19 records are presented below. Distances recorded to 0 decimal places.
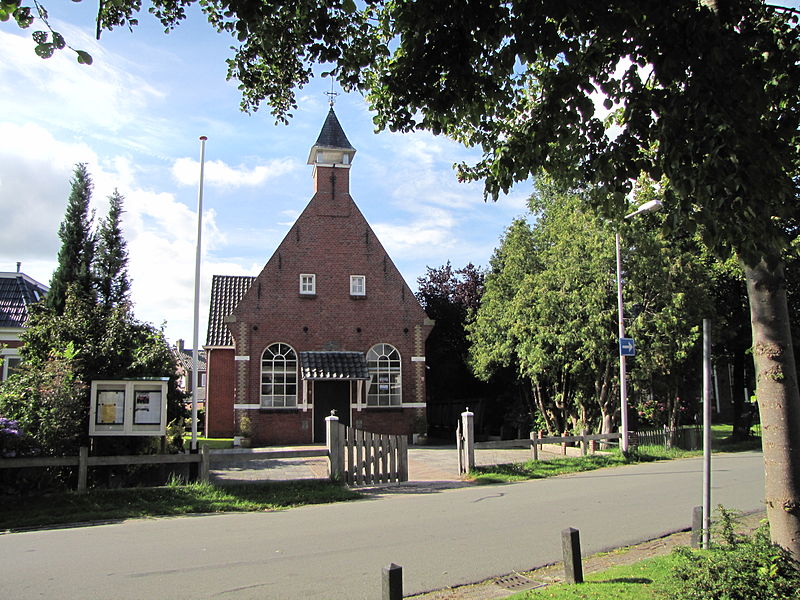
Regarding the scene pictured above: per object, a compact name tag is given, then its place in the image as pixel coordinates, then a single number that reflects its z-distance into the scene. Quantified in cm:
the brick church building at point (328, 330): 2517
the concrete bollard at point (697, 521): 704
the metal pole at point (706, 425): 690
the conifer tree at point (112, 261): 2556
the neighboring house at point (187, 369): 6418
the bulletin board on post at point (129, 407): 1283
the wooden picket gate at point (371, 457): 1385
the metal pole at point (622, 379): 1839
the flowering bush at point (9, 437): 1122
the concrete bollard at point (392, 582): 454
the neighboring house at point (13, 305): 2381
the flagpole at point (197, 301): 1634
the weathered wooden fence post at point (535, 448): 1783
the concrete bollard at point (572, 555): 612
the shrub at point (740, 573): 430
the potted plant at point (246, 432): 2433
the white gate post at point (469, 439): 1592
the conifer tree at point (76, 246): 2358
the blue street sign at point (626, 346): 1766
